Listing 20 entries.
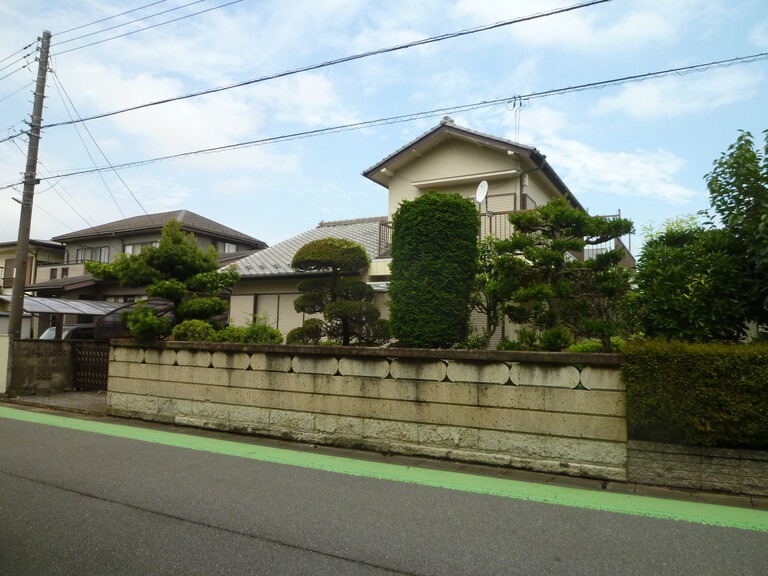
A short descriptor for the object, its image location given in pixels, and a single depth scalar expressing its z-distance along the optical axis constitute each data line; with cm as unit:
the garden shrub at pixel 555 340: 847
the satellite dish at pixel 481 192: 1231
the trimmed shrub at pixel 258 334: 1068
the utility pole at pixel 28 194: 1394
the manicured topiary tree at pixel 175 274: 1150
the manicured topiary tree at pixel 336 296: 1101
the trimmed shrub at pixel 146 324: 1033
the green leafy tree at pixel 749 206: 590
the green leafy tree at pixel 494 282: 919
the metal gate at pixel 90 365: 1439
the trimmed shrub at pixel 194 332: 1043
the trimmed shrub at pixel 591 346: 819
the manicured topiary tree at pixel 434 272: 787
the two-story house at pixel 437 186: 1388
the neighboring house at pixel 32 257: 3103
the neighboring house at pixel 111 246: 2597
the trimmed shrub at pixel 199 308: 1140
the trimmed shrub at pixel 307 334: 1109
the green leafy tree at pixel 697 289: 608
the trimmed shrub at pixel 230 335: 1048
